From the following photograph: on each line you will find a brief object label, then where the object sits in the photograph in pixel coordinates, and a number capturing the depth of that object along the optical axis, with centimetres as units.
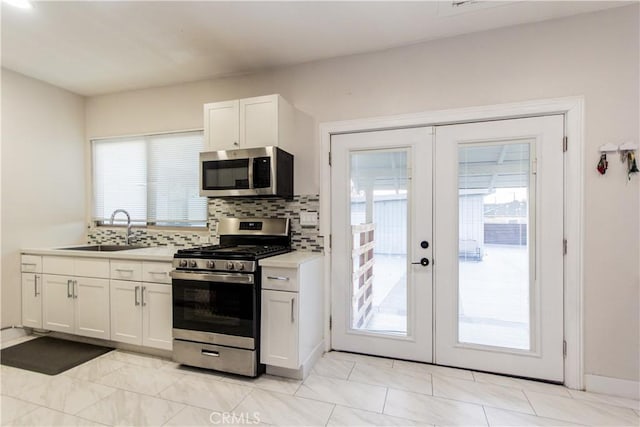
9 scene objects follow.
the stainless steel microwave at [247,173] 259
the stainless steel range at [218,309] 230
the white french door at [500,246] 231
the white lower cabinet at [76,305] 285
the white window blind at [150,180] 338
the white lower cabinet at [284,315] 228
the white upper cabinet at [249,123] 263
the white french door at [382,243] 261
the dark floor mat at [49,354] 250
